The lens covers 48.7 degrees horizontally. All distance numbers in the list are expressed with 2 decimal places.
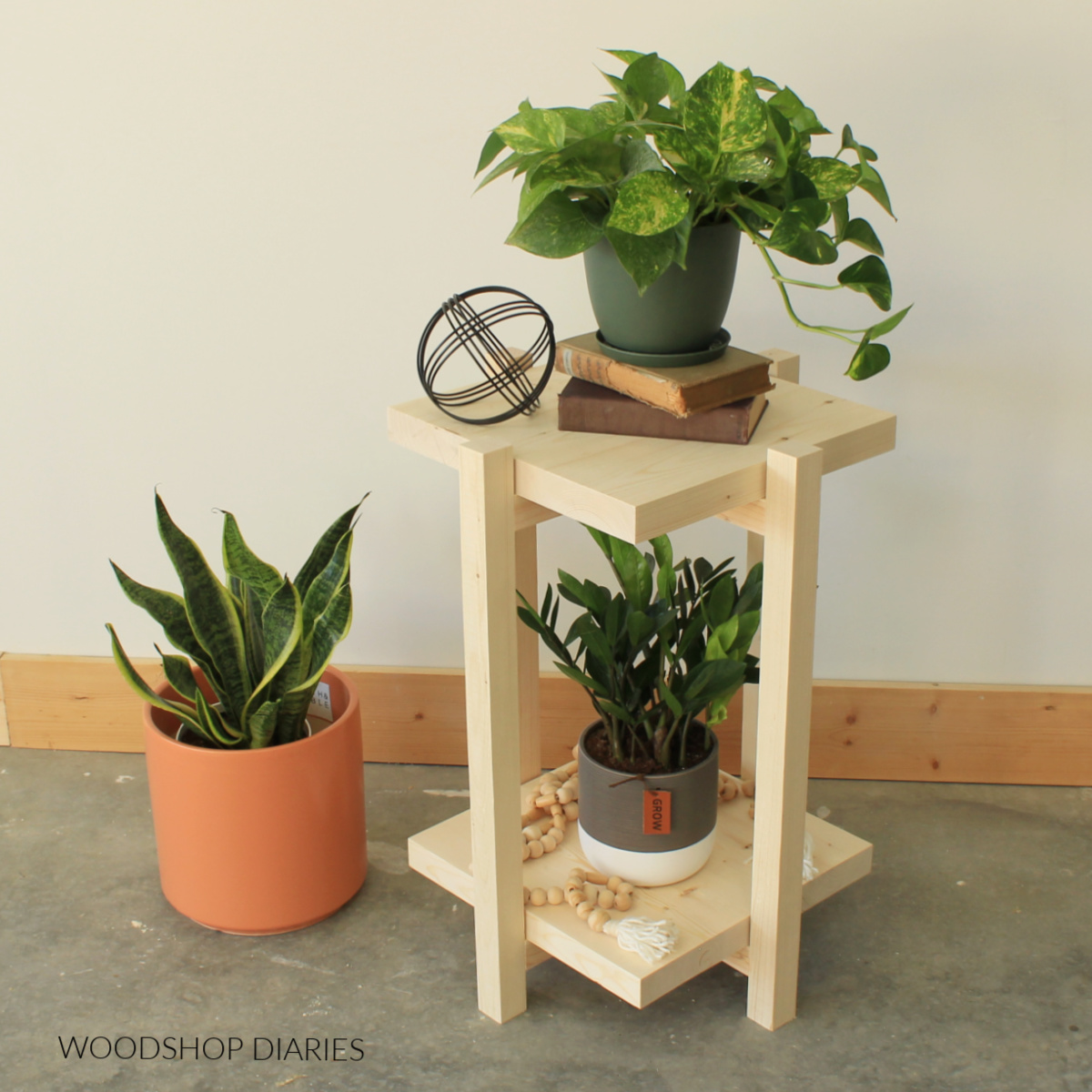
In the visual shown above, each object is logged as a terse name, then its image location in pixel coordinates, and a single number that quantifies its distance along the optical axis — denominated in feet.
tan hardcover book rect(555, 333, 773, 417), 3.84
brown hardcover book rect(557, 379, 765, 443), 3.90
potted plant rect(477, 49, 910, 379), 3.49
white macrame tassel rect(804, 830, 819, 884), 4.62
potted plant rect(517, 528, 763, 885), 4.38
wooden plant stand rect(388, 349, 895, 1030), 3.76
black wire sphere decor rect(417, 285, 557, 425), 4.12
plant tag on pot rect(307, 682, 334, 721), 5.36
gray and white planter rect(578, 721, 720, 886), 4.41
